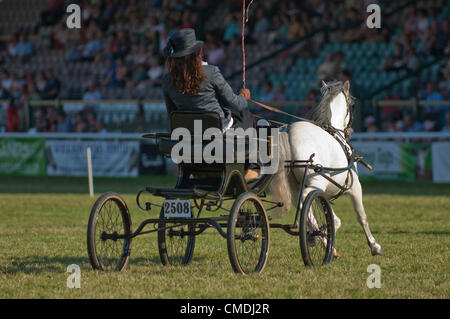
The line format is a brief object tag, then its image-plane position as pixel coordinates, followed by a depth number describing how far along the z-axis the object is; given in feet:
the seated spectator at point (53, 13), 92.40
